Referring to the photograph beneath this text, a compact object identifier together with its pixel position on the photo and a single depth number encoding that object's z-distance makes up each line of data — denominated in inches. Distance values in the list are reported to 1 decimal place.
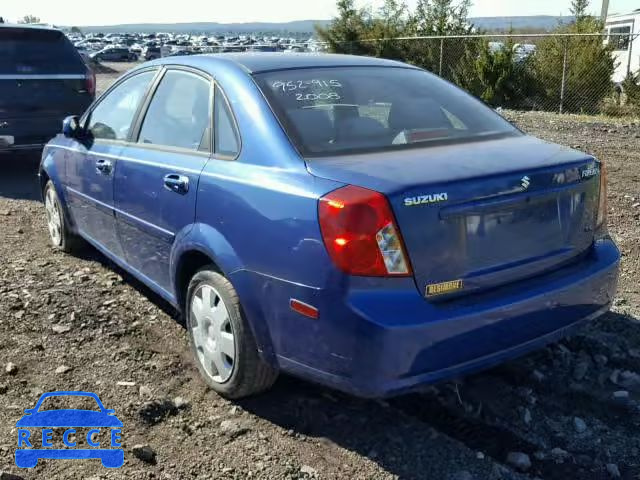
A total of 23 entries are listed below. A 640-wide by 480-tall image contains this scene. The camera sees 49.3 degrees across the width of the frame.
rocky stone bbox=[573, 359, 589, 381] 145.3
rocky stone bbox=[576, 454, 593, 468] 117.3
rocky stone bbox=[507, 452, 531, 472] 115.8
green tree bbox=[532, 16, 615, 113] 698.8
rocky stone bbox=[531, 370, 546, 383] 143.5
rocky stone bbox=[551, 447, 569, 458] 119.4
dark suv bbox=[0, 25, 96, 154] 327.3
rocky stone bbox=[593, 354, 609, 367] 149.6
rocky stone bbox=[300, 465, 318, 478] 115.1
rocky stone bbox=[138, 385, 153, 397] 140.8
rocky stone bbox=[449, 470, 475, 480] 113.0
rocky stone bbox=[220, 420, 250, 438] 127.0
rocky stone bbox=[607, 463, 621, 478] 114.4
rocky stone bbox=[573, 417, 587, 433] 126.7
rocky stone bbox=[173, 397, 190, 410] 136.3
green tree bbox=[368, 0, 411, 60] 898.7
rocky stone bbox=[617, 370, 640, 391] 141.2
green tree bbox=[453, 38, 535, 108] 768.3
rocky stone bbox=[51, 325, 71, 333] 170.4
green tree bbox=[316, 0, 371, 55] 1033.5
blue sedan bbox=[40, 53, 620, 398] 105.9
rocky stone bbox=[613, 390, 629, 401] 136.7
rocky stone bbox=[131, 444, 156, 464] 119.9
